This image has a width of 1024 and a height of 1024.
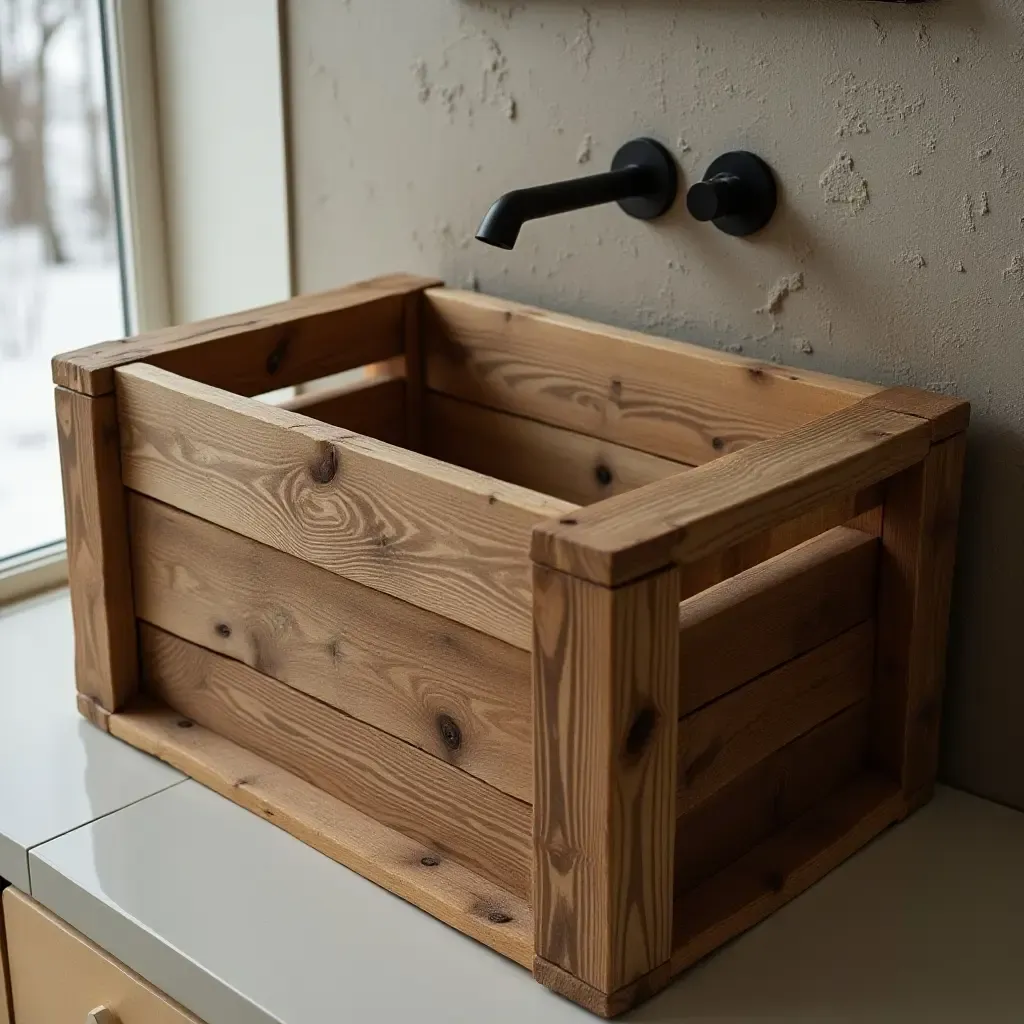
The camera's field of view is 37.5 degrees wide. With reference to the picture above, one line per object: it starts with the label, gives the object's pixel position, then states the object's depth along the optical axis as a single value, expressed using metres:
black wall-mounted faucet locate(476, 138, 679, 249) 1.09
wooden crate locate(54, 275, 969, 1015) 0.92
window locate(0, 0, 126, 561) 1.59
